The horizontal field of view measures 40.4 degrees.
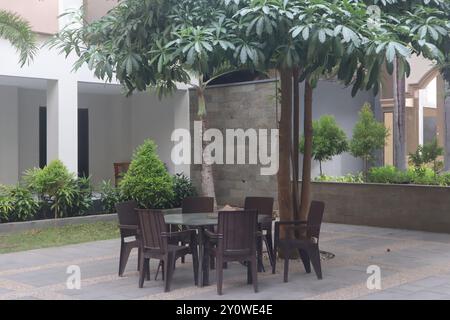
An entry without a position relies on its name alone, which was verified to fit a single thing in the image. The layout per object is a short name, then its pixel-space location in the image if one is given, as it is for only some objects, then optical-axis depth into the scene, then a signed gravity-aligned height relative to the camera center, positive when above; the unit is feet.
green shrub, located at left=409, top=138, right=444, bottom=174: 46.88 +0.93
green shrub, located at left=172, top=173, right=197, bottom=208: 53.62 -1.68
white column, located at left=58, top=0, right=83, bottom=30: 48.88 +13.36
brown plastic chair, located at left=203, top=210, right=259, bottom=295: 23.95 -2.73
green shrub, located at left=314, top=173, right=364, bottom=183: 48.24 -0.80
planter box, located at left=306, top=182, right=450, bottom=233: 41.26 -2.60
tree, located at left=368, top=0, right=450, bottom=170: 22.80 +5.62
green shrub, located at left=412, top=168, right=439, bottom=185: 43.13 -0.64
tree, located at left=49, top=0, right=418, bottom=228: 22.17 +5.10
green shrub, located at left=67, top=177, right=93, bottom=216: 46.78 -2.03
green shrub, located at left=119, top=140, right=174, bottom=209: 45.39 -0.63
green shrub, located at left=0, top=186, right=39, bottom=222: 42.88 -2.30
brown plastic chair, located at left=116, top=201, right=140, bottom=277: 27.53 -2.48
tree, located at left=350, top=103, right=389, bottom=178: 48.39 +2.58
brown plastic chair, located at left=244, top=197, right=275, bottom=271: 28.43 -2.27
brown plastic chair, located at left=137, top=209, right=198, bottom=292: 24.59 -3.04
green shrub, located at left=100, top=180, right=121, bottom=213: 49.47 -2.11
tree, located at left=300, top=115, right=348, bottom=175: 49.70 +2.38
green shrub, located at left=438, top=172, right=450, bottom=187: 42.48 -0.81
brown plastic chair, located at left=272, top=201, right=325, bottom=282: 26.58 -3.18
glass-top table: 25.29 -2.22
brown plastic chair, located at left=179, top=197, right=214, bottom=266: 32.40 -1.85
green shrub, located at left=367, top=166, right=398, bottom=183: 45.32 -0.49
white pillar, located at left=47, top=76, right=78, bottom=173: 49.52 +4.10
